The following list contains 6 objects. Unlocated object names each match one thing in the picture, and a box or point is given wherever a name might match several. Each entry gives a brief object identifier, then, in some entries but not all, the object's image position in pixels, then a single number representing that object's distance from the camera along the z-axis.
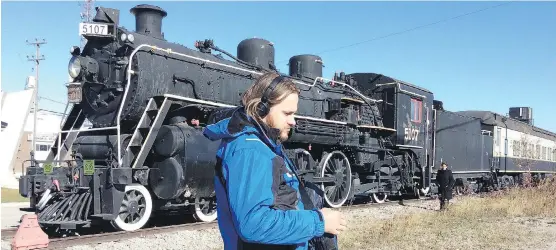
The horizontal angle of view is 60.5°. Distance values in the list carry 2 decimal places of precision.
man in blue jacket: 1.94
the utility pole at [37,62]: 29.28
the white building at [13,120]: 29.69
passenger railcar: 17.66
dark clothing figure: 12.86
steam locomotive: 7.80
